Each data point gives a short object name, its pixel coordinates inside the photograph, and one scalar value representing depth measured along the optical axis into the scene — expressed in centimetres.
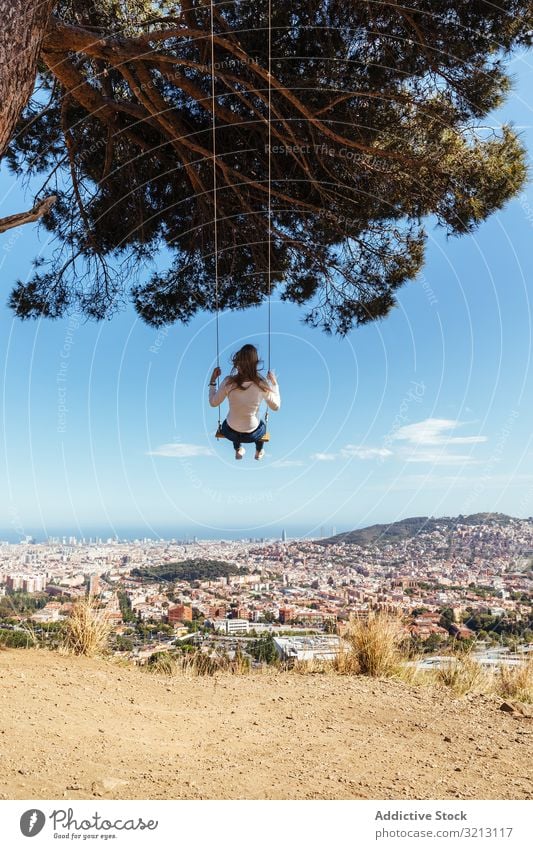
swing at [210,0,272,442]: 783
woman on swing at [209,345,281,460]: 768
